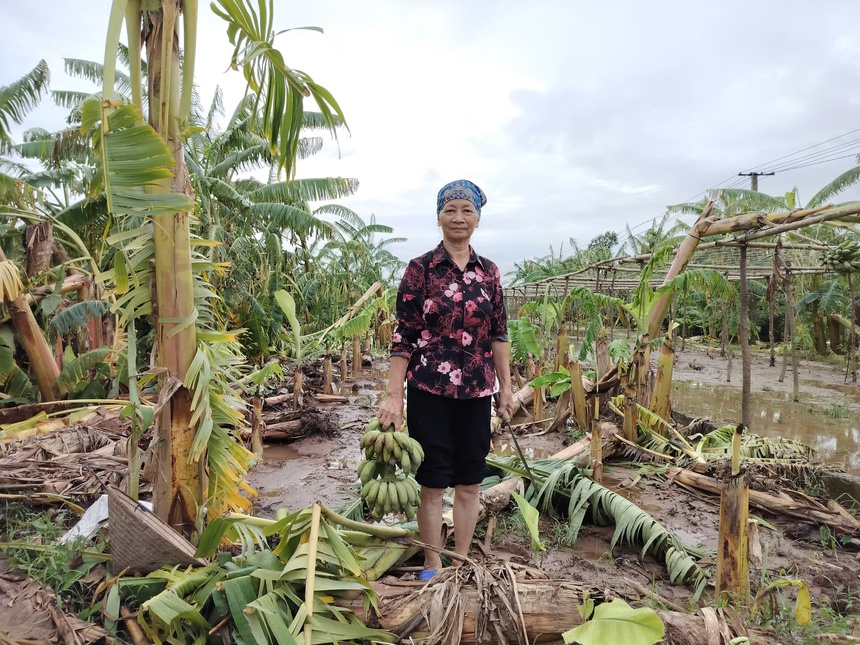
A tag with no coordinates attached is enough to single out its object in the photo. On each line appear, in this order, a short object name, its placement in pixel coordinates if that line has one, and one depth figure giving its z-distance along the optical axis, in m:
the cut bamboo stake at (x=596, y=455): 3.96
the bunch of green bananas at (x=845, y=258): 6.89
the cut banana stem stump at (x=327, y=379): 8.48
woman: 2.45
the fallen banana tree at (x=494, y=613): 1.92
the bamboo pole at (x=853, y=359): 9.39
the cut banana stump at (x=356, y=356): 11.22
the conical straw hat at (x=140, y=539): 2.12
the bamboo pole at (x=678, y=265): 5.34
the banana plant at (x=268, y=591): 1.83
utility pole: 23.33
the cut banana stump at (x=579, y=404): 5.79
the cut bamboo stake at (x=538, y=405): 6.72
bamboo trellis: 4.27
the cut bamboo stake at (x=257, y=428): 4.97
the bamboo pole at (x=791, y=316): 8.71
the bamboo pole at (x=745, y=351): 5.02
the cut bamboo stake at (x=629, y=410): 5.00
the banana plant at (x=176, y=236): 2.30
